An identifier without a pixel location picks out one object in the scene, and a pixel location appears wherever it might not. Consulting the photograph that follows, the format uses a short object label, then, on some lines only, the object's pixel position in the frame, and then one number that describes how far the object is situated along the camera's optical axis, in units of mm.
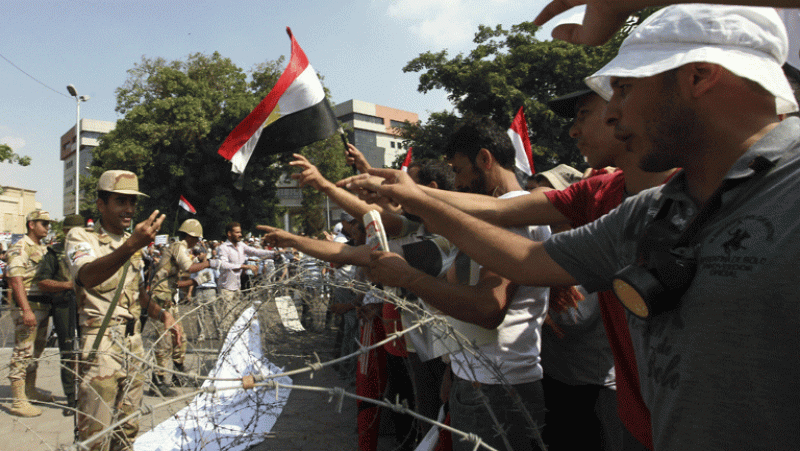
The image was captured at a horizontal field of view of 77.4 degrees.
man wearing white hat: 909
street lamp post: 25508
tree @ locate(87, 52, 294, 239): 26234
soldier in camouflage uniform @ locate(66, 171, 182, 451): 3076
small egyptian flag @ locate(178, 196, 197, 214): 10663
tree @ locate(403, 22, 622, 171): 20188
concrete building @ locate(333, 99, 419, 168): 70625
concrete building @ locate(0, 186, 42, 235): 46434
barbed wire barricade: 2430
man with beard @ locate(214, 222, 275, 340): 8594
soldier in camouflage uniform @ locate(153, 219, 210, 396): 6168
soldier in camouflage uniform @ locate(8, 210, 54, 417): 5445
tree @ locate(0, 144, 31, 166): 17688
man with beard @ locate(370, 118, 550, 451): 1900
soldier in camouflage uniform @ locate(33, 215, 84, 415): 5426
